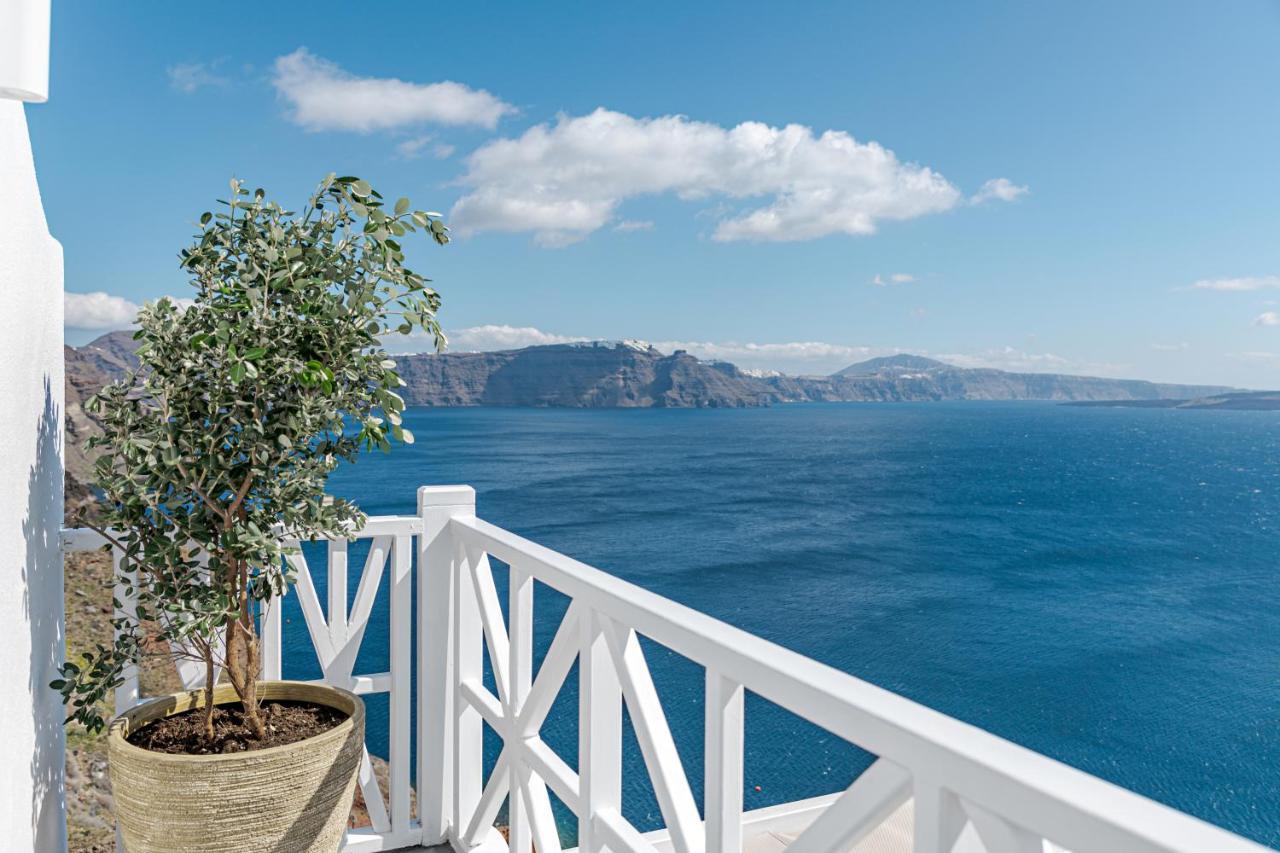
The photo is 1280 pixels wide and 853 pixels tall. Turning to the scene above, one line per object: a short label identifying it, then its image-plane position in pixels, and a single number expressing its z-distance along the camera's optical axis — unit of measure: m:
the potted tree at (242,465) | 1.64
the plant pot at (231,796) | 1.62
